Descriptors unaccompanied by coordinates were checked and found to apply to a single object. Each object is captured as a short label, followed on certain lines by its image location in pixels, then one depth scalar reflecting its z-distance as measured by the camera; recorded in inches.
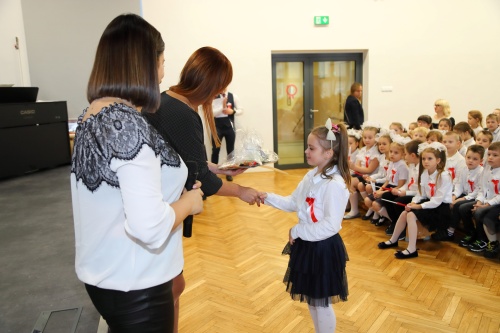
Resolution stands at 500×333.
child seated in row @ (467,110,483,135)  237.0
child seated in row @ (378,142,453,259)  147.3
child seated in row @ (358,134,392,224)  185.5
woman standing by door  297.0
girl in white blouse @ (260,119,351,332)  82.7
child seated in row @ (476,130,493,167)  183.5
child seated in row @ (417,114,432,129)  241.8
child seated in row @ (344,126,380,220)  196.5
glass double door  331.3
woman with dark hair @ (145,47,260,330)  67.4
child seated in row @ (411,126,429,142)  194.2
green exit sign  315.9
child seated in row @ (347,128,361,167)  209.3
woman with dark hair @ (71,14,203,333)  40.7
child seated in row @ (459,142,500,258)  143.5
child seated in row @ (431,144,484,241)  157.0
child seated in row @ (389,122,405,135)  217.3
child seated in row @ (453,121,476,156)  202.1
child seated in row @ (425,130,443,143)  181.8
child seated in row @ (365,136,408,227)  172.4
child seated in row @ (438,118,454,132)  224.4
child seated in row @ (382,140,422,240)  162.6
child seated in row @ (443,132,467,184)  166.6
